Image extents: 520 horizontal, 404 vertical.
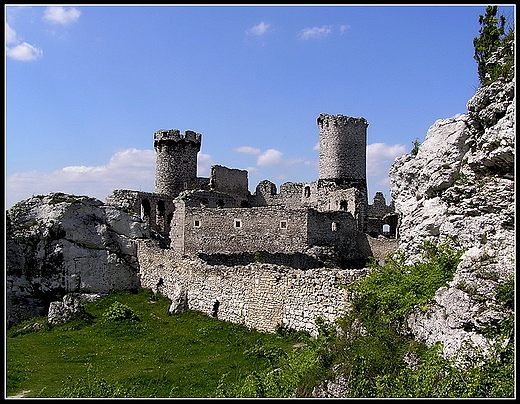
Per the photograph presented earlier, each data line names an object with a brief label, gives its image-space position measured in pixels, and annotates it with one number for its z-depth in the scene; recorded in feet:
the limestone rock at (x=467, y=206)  27.43
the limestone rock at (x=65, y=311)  60.13
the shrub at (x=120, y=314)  60.29
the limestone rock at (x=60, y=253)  72.12
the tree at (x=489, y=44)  35.27
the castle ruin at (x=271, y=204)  94.58
